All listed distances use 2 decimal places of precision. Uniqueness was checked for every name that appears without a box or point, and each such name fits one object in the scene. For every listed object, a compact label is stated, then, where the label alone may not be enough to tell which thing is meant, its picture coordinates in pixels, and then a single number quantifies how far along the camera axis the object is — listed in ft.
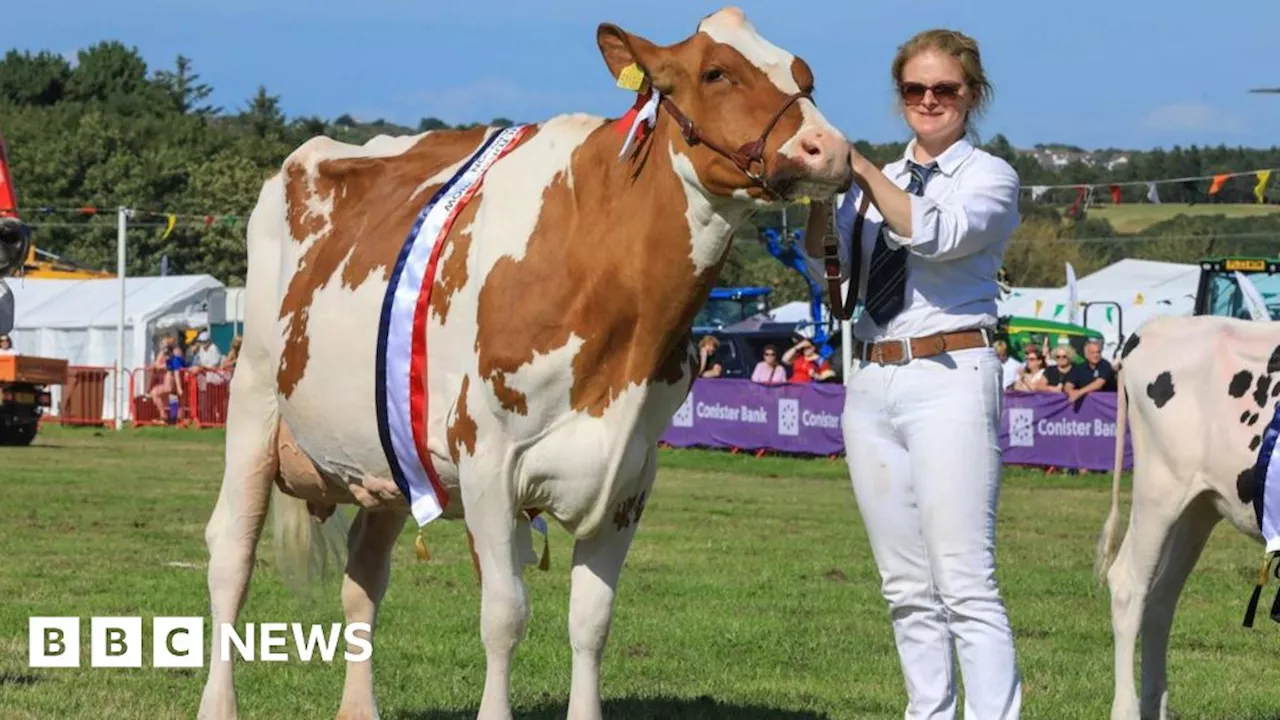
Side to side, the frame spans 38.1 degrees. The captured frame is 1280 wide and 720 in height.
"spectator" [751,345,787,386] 99.47
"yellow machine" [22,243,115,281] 179.83
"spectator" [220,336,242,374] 108.88
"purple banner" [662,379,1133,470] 83.25
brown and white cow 19.31
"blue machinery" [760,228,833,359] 111.04
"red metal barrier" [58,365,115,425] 133.28
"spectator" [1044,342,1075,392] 85.56
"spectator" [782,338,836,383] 98.84
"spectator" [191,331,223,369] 126.31
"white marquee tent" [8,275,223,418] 146.61
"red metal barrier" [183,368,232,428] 124.16
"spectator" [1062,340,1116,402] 84.33
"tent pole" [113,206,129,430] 129.18
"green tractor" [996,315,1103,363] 127.65
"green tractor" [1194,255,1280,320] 86.48
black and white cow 28.19
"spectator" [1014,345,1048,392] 87.75
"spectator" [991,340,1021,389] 98.17
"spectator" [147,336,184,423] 127.24
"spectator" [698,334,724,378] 109.70
